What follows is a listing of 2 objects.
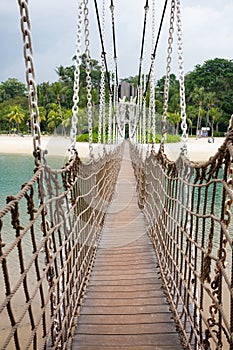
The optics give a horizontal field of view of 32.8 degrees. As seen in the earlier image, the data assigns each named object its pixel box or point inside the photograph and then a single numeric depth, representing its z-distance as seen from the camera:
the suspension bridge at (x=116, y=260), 0.96
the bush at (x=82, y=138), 20.96
